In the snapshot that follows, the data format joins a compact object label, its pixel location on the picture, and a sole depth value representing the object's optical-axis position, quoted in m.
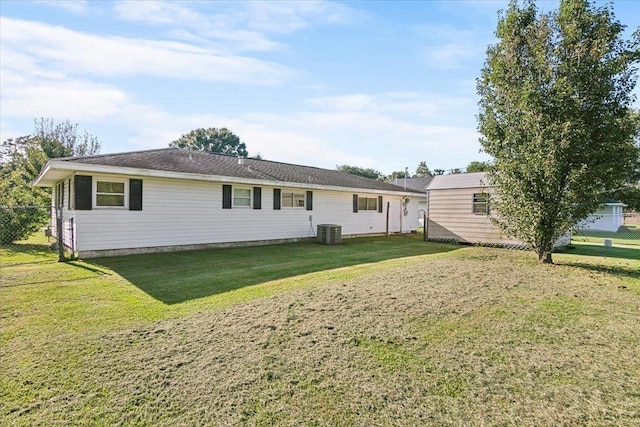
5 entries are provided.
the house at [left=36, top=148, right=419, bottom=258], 9.02
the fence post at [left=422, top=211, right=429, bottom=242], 14.94
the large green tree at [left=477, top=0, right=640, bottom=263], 7.59
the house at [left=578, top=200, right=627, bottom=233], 23.58
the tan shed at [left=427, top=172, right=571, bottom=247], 12.89
